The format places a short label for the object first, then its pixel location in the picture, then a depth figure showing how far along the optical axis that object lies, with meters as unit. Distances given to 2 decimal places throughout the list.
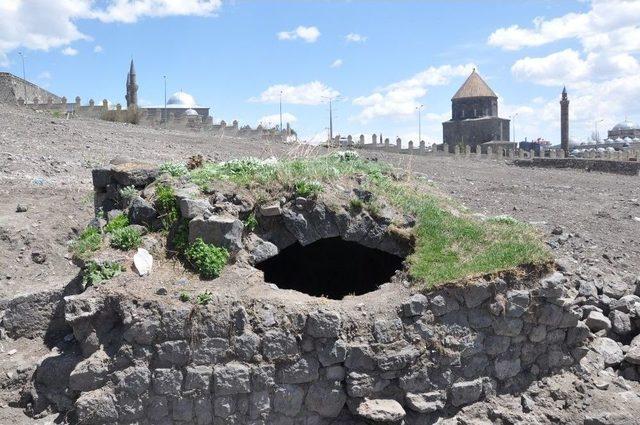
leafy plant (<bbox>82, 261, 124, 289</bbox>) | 7.14
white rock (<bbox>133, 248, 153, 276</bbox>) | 7.28
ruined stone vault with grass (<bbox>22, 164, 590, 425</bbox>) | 6.66
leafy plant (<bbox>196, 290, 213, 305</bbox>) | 6.92
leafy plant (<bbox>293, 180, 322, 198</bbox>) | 8.43
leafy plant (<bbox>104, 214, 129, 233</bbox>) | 8.10
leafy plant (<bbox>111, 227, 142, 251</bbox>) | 7.73
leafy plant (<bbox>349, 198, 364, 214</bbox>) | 8.57
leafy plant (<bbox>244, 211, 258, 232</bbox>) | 8.22
